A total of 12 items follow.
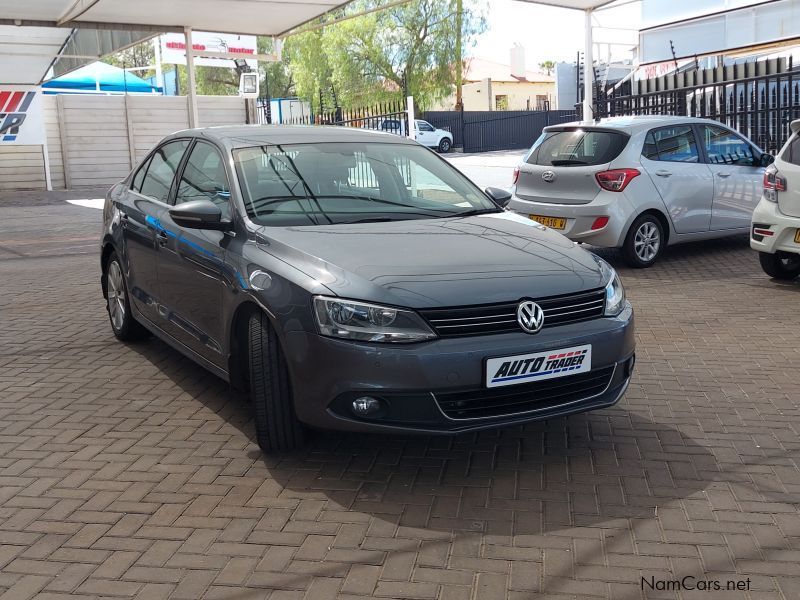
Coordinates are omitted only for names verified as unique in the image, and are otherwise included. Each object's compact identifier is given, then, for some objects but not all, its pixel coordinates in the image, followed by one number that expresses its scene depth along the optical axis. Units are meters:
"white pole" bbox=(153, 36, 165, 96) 37.25
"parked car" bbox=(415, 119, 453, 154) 41.94
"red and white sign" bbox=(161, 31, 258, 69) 37.72
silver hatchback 9.84
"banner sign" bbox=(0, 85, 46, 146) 24.52
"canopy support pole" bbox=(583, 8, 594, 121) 16.55
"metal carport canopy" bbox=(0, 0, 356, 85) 15.75
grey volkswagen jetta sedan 4.12
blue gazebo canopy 29.00
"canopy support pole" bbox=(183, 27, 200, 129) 18.67
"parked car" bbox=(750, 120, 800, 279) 8.48
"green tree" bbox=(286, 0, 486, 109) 48.53
